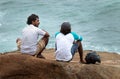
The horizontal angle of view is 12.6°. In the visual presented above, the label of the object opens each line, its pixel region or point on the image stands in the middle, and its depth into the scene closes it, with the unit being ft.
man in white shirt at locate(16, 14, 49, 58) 37.46
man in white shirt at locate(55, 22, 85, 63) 36.40
